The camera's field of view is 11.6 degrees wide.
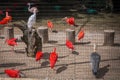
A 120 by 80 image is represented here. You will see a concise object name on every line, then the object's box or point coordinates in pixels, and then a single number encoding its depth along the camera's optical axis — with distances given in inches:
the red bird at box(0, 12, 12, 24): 386.2
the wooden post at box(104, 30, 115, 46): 405.1
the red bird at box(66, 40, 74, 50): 356.5
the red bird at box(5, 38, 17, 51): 367.8
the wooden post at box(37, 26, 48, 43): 419.2
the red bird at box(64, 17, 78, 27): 415.4
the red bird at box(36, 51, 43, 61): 322.6
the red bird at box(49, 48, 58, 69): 294.8
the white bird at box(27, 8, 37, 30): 357.2
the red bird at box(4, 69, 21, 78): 271.0
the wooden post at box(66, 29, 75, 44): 410.2
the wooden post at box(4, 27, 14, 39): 424.4
